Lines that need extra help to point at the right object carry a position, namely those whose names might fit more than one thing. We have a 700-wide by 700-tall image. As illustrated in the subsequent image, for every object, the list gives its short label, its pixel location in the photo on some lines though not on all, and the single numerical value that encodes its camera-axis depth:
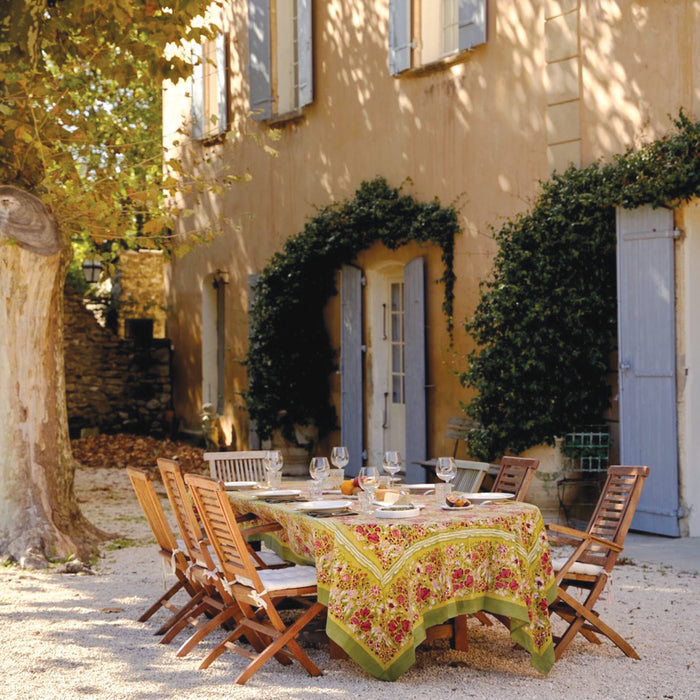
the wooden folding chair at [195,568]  5.18
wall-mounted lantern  18.55
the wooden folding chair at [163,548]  5.73
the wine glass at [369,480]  5.15
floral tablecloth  4.67
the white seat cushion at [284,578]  4.85
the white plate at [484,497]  5.36
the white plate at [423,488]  5.97
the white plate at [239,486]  5.99
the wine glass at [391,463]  5.67
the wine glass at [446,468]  5.43
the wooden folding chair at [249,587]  4.79
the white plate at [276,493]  5.64
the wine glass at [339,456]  5.86
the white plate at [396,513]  4.89
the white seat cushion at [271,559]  5.98
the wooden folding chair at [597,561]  5.19
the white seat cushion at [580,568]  5.26
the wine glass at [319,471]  5.57
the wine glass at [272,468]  6.02
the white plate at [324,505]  5.14
